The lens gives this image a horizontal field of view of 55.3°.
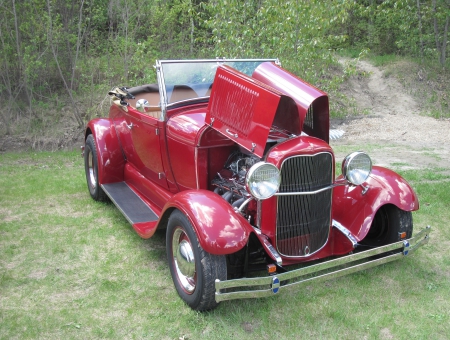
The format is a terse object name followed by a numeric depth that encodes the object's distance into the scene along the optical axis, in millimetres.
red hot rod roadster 2990
